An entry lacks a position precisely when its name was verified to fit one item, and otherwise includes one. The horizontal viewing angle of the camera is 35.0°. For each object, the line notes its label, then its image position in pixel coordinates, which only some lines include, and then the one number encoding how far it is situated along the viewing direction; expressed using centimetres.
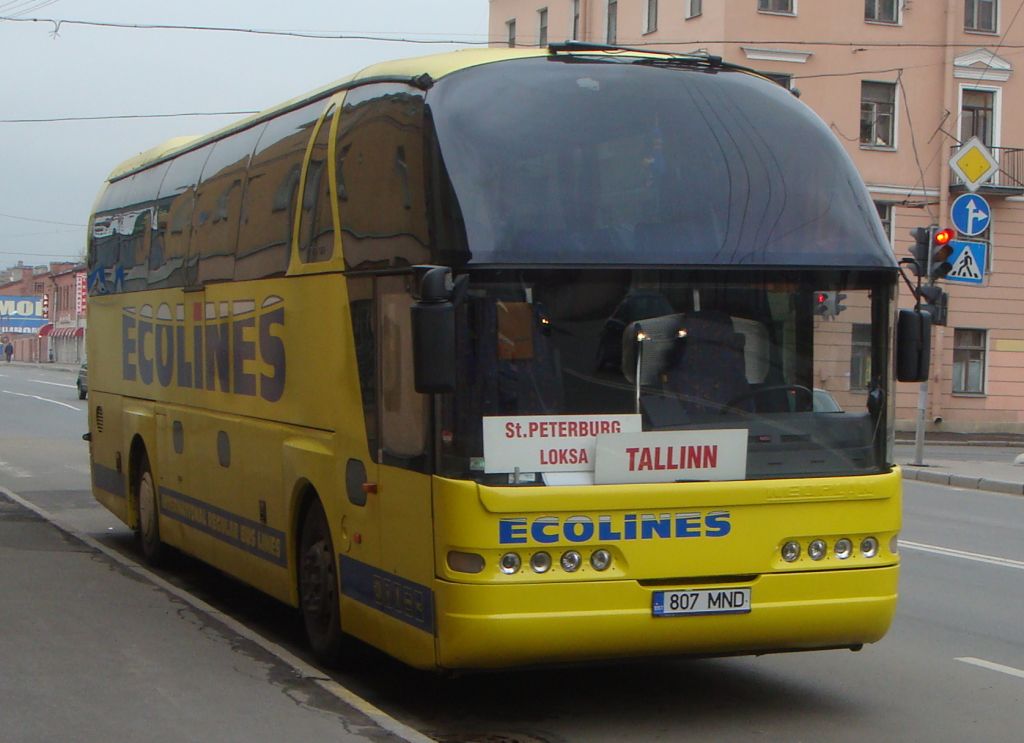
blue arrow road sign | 2480
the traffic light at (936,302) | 2093
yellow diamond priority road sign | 2647
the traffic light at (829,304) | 761
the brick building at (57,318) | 12394
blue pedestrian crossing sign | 2494
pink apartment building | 4141
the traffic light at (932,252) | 2406
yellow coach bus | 706
